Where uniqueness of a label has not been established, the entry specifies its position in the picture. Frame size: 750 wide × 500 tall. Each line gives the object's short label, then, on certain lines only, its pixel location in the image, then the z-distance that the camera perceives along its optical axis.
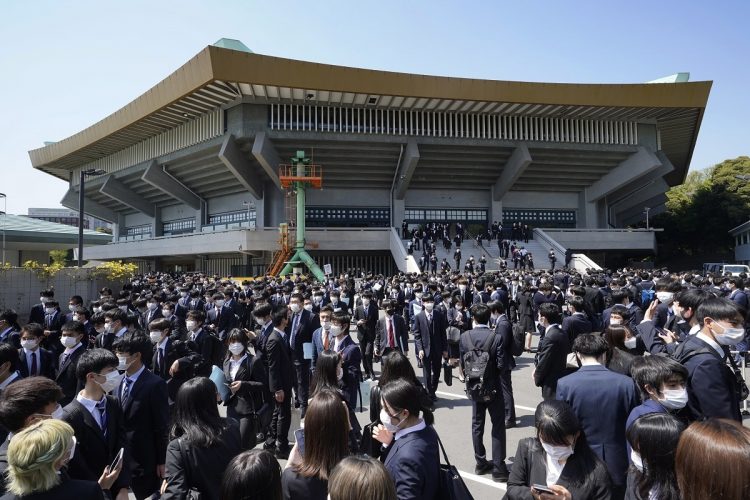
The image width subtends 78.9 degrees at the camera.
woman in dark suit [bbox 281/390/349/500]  2.31
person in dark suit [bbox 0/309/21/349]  6.06
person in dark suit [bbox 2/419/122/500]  1.92
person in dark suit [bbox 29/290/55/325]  8.49
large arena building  29.52
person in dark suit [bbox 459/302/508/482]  4.75
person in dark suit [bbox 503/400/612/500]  2.25
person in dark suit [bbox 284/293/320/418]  6.80
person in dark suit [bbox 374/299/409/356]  7.75
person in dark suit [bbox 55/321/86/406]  4.98
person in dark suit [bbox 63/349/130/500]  2.92
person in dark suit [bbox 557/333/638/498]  3.12
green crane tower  28.11
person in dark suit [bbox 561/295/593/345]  5.87
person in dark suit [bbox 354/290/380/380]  8.83
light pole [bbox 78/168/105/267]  18.51
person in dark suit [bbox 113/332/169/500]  3.55
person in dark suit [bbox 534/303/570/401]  4.91
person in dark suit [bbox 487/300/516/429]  5.27
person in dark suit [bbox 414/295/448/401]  7.45
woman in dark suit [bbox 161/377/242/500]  2.56
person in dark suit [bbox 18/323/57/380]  5.18
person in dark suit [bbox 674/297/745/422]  2.96
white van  21.74
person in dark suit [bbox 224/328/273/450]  4.39
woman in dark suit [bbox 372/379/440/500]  2.30
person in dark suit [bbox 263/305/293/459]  5.38
